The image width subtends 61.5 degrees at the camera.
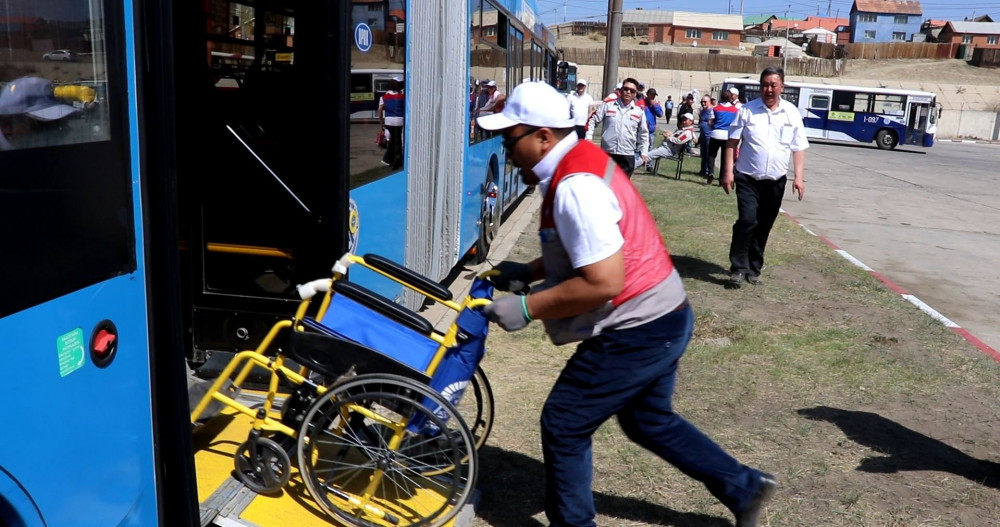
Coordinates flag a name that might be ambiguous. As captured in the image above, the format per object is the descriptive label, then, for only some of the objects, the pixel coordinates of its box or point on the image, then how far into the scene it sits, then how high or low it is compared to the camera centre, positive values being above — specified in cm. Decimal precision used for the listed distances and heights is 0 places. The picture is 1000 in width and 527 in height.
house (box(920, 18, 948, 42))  11188 +872
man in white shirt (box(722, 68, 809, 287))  757 -59
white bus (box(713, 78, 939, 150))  3462 -84
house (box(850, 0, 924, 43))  11081 +945
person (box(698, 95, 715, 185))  1841 -103
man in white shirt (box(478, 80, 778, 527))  271 -75
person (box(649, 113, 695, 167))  1770 -121
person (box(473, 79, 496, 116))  805 -15
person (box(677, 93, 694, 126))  2253 -52
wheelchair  320 -125
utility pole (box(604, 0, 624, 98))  1759 +87
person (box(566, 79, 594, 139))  1420 -35
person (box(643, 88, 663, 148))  1682 -49
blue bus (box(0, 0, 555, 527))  194 -48
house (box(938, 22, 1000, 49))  10488 +753
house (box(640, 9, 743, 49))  10656 +705
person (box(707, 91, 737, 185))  1703 -70
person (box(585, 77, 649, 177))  1139 -56
